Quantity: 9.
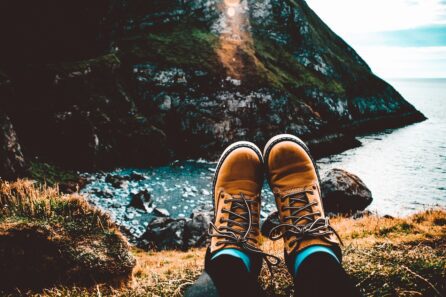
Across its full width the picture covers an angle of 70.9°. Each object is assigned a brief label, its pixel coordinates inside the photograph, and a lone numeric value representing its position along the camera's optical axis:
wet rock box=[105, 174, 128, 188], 21.28
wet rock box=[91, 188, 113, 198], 19.29
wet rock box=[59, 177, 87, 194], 18.77
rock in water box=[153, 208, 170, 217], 17.12
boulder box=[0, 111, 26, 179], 15.98
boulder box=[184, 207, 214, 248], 11.80
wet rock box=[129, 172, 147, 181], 23.28
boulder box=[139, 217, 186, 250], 12.12
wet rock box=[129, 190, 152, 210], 17.97
